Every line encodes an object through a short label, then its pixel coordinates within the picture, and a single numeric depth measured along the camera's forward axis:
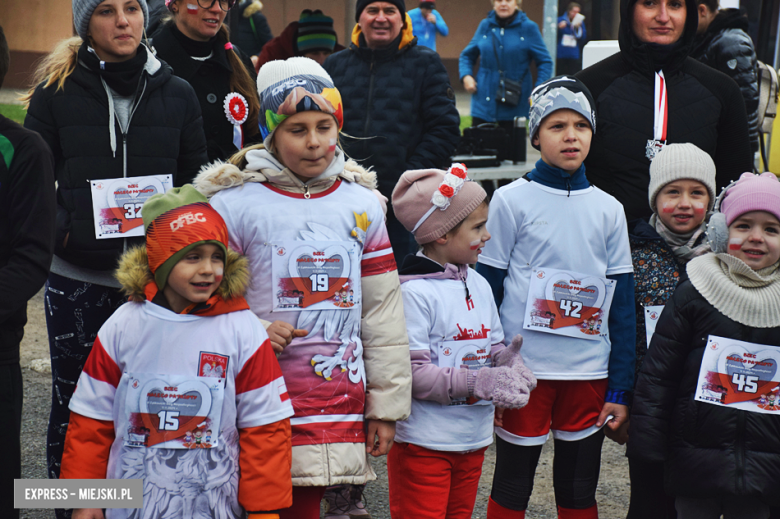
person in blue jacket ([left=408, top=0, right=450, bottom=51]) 12.72
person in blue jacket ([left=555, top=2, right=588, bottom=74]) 16.92
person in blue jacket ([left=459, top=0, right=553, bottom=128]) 8.92
